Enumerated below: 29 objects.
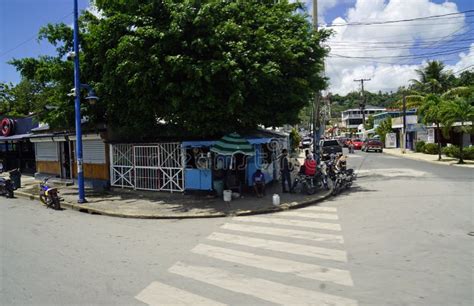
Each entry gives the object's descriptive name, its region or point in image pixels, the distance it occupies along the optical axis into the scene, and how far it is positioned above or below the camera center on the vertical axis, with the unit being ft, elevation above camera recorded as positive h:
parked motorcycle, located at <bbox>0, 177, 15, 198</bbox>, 60.29 -6.85
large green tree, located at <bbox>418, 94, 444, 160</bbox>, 89.51 +5.73
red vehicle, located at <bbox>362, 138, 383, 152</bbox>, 156.04 -4.34
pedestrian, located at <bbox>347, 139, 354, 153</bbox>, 153.42 -4.96
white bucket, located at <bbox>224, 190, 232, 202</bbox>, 46.37 -6.88
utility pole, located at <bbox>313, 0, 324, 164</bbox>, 66.78 +3.91
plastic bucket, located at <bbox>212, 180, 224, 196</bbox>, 49.16 -6.07
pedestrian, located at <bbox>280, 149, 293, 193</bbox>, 50.39 -4.38
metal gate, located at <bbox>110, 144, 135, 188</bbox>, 58.39 -3.69
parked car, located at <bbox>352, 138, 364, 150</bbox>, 185.02 -4.45
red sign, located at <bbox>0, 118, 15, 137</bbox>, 96.58 +4.53
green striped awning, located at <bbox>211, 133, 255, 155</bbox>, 46.57 -0.89
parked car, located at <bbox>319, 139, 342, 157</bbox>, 109.09 -3.21
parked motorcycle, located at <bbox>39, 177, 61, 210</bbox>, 48.04 -6.83
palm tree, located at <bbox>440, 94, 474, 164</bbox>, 83.71 +4.07
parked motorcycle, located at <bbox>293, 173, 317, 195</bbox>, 49.08 -6.04
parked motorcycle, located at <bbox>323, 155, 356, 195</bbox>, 52.49 -5.52
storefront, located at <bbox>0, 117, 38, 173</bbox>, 95.35 -0.37
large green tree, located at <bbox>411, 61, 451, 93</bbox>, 160.56 +23.56
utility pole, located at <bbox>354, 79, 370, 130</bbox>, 228.22 +31.84
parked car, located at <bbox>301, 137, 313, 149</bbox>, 181.84 -3.81
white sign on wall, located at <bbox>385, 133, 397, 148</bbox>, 179.32 -2.87
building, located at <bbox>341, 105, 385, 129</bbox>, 338.13 +17.25
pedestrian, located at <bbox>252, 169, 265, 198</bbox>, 48.01 -5.57
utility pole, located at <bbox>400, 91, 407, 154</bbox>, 140.16 +1.37
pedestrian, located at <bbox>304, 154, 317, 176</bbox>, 50.24 -4.05
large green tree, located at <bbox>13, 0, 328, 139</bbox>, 41.70 +8.66
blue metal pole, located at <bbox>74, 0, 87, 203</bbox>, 47.62 +4.25
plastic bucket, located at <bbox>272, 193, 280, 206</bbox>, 42.39 -6.98
